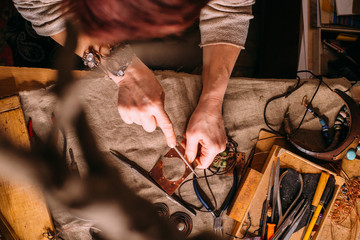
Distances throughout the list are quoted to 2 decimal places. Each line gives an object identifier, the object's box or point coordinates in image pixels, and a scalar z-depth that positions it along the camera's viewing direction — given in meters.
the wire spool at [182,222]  0.80
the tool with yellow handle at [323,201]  0.80
